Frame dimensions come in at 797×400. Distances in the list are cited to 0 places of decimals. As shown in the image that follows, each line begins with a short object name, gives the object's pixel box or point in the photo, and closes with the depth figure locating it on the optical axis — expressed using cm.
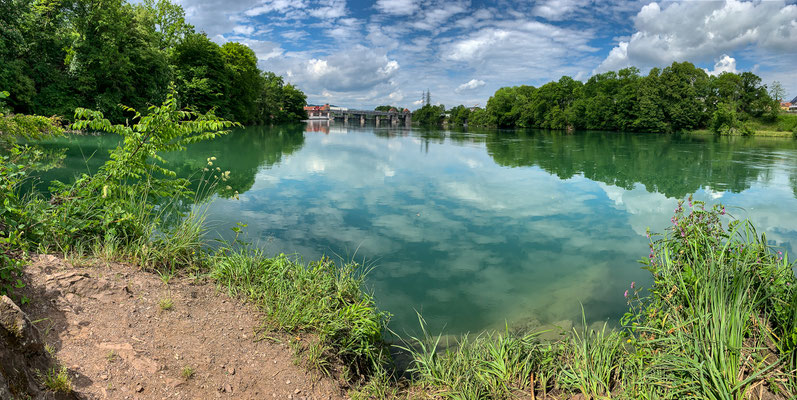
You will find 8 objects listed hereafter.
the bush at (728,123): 6073
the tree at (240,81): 5358
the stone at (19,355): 223
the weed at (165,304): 380
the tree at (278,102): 7738
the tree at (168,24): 4425
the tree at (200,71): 4391
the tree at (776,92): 6596
